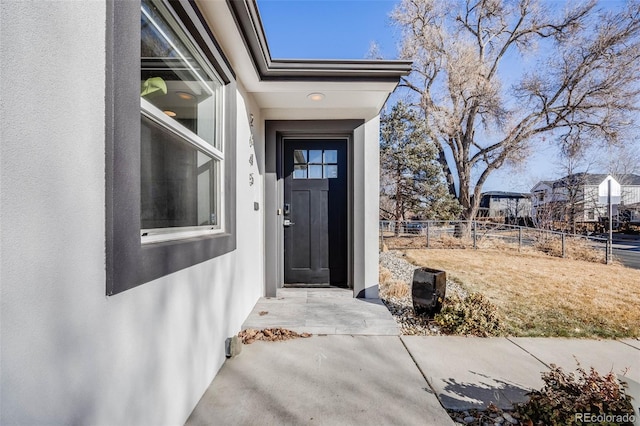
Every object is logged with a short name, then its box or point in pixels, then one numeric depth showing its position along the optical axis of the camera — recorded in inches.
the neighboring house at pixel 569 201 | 406.0
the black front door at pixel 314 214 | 158.1
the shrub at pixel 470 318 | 108.5
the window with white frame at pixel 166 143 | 42.4
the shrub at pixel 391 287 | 152.4
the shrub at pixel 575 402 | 56.5
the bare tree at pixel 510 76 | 368.2
